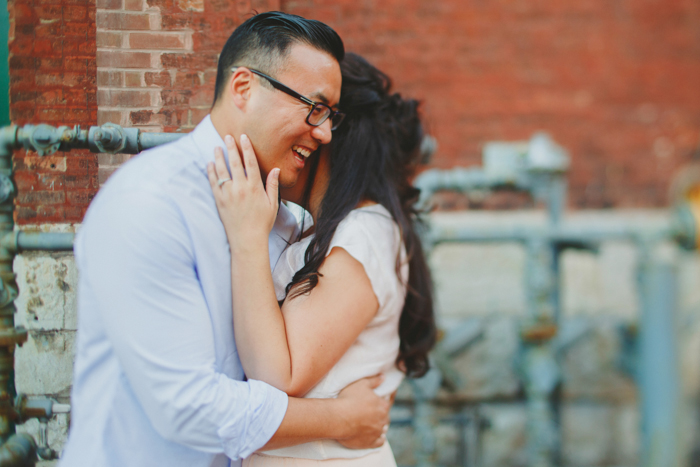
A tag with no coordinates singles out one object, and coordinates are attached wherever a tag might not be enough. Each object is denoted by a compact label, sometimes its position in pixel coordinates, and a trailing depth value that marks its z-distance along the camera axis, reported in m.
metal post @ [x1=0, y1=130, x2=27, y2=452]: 1.39
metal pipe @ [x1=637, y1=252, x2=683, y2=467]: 2.17
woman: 1.20
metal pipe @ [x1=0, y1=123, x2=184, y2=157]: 1.36
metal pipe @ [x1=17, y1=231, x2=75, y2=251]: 1.41
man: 1.02
